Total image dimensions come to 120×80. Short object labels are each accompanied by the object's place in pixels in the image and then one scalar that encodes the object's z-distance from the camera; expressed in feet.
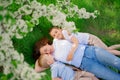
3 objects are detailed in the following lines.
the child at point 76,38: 5.36
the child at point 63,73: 5.19
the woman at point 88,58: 5.32
